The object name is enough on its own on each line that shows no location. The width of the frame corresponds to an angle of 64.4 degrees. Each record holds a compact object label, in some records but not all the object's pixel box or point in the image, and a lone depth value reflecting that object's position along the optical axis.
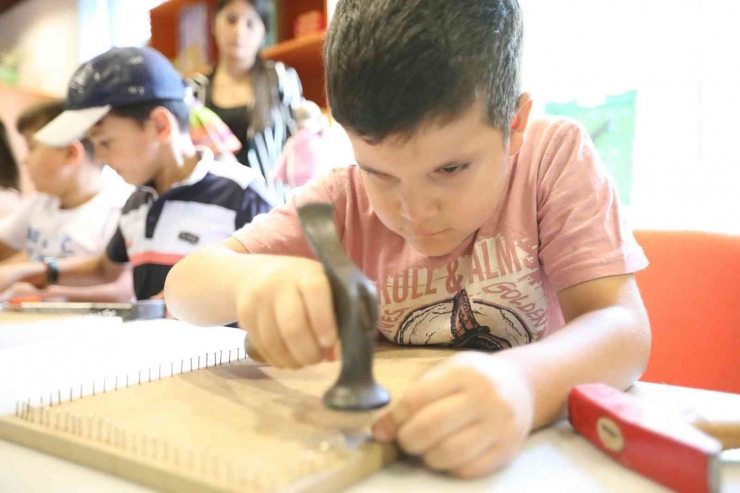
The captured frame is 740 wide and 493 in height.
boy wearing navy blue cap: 1.36
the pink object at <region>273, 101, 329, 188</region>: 1.74
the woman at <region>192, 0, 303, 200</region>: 1.91
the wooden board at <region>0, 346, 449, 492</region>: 0.33
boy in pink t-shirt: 0.39
